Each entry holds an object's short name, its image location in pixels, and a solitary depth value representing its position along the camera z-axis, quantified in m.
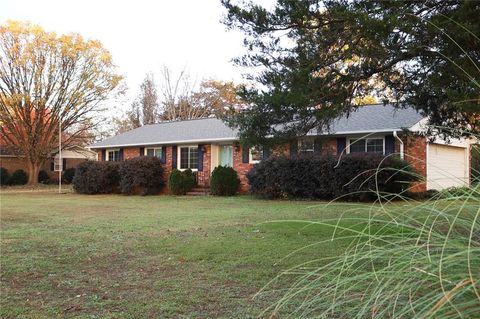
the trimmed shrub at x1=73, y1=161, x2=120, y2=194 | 23.44
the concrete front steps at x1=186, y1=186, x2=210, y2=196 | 21.27
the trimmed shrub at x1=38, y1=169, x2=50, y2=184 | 35.28
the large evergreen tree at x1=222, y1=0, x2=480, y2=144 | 6.18
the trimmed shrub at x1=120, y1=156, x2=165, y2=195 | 22.22
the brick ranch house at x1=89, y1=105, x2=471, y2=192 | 17.20
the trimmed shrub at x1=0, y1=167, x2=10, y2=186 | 33.15
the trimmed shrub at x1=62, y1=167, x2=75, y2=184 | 35.34
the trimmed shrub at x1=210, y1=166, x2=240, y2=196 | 20.05
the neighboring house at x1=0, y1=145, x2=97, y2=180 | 35.03
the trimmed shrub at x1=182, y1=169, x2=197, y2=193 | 21.69
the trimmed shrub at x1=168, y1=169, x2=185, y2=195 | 21.53
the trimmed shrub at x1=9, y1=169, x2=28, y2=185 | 33.59
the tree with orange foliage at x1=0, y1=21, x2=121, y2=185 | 29.50
